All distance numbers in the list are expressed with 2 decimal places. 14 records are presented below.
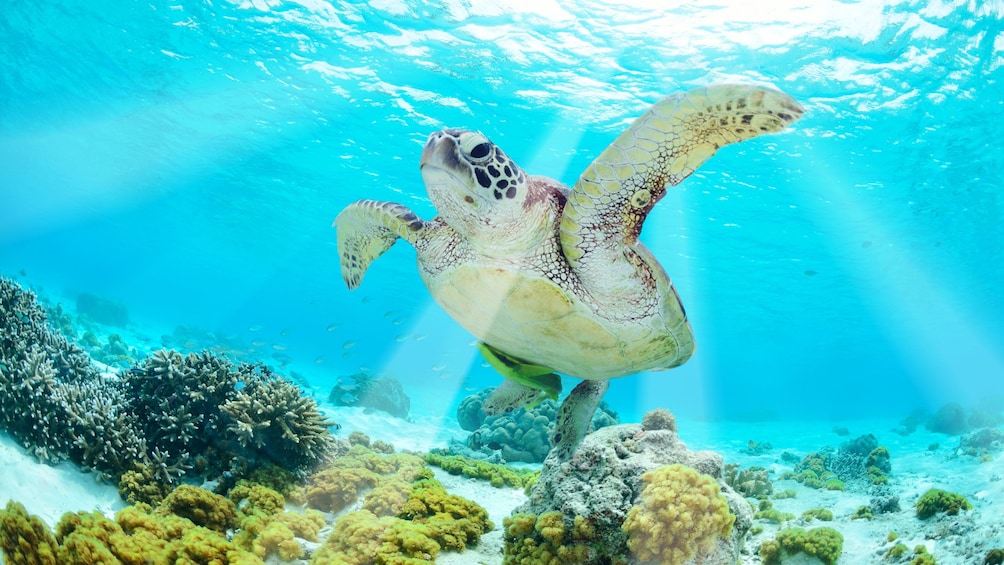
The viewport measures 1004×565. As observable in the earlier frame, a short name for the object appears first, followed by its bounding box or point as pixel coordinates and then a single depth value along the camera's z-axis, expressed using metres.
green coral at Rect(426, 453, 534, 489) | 6.25
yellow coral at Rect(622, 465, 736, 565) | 3.08
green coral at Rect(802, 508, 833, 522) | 5.67
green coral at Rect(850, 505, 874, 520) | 5.41
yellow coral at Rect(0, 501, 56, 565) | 2.51
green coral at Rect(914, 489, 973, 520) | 4.47
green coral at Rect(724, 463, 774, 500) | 6.82
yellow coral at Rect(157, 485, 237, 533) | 3.68
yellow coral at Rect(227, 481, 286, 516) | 3.92
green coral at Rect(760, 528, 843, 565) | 3.79
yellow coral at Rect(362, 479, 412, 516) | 4.08
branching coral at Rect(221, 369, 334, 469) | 4.50
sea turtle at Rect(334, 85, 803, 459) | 2.72
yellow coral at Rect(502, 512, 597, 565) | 3.21
